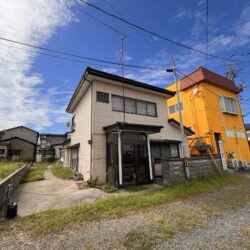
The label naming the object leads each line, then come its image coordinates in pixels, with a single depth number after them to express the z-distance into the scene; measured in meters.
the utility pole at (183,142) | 7.70
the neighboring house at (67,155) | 14.88
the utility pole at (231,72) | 19.02
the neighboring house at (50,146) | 31.00
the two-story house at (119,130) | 7.35
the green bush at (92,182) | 7.18
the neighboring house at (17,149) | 24.00
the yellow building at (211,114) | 12.48
